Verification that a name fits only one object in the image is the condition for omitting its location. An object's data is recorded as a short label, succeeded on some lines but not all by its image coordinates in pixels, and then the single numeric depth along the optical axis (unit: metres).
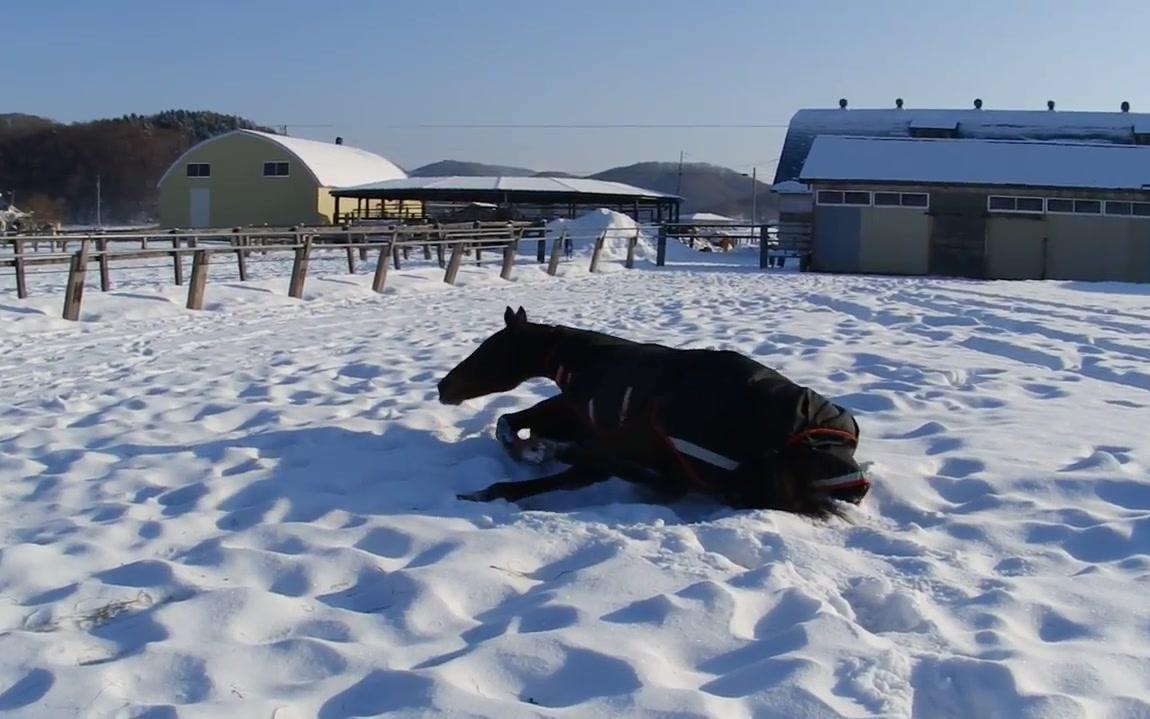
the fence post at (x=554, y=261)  22.62
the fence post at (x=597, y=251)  24.42
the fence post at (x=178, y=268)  18.16
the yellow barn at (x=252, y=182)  51.44
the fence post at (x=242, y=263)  20.75
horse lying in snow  4.81
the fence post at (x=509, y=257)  21.33
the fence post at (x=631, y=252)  26.97
